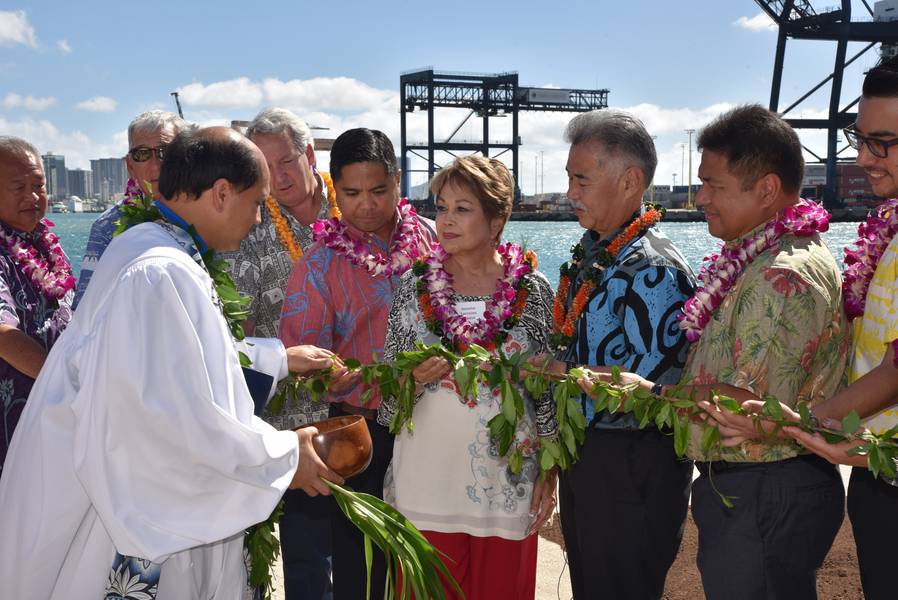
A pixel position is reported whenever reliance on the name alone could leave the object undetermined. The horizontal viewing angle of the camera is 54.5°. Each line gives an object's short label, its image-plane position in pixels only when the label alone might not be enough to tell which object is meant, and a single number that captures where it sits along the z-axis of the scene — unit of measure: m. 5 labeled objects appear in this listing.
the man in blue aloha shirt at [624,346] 3.10
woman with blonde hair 3.38
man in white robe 2.47
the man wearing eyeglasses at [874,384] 2.55
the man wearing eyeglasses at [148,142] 4.41
